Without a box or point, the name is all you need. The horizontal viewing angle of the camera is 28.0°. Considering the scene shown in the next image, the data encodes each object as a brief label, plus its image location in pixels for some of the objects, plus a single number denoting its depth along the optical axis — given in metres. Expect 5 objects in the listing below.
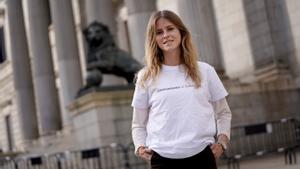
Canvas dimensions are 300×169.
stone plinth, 16.73
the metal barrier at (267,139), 16.14
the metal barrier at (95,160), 15.48
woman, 3.47
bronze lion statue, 16.91
